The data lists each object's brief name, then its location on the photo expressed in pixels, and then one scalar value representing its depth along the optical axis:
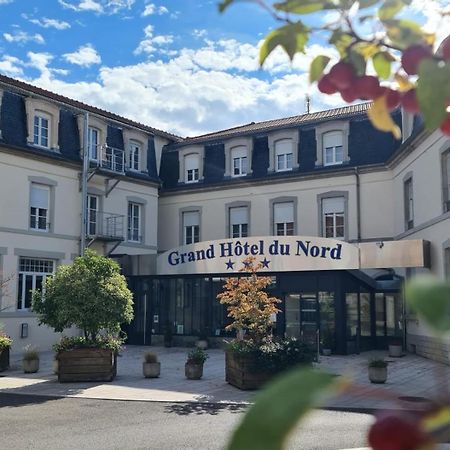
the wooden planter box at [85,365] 13.86
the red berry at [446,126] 0.89
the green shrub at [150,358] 14.37
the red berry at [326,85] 1.03
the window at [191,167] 26.88
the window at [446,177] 16.11
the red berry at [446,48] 0.90
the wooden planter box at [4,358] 15.77
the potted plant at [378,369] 12.77
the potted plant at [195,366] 14.04
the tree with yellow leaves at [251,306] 12.88
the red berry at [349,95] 1.02
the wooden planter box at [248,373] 12.44
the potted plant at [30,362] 15.34
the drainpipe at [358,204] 22.48
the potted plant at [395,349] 18.52
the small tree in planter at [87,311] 13.90
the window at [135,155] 25.80
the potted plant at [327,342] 19.20
